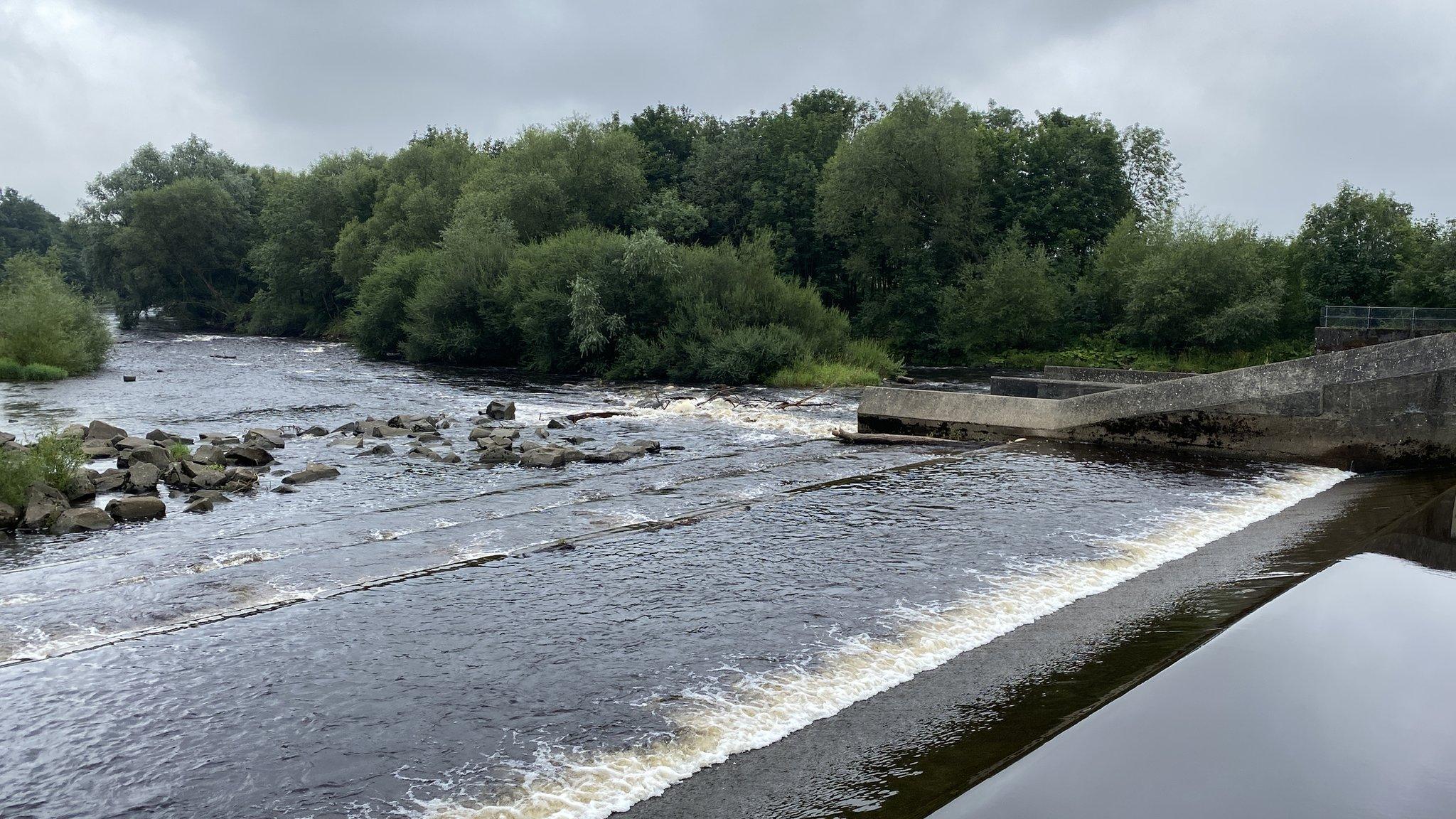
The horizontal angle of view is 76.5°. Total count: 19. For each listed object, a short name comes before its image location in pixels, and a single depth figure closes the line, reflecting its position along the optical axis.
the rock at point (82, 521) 13.12
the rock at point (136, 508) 13.78
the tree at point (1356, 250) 50.00
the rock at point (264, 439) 20.31
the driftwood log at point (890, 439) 20.12
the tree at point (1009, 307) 52.44
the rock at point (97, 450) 18.52
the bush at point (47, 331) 37.25
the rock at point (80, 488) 14.64
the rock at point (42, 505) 13.19
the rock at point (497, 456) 18.78
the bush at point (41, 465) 13.75
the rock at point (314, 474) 16.64
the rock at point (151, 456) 17.26
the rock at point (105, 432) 20.30
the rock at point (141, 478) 15.66
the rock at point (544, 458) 18.26
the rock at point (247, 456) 18.33
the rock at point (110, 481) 15.78
